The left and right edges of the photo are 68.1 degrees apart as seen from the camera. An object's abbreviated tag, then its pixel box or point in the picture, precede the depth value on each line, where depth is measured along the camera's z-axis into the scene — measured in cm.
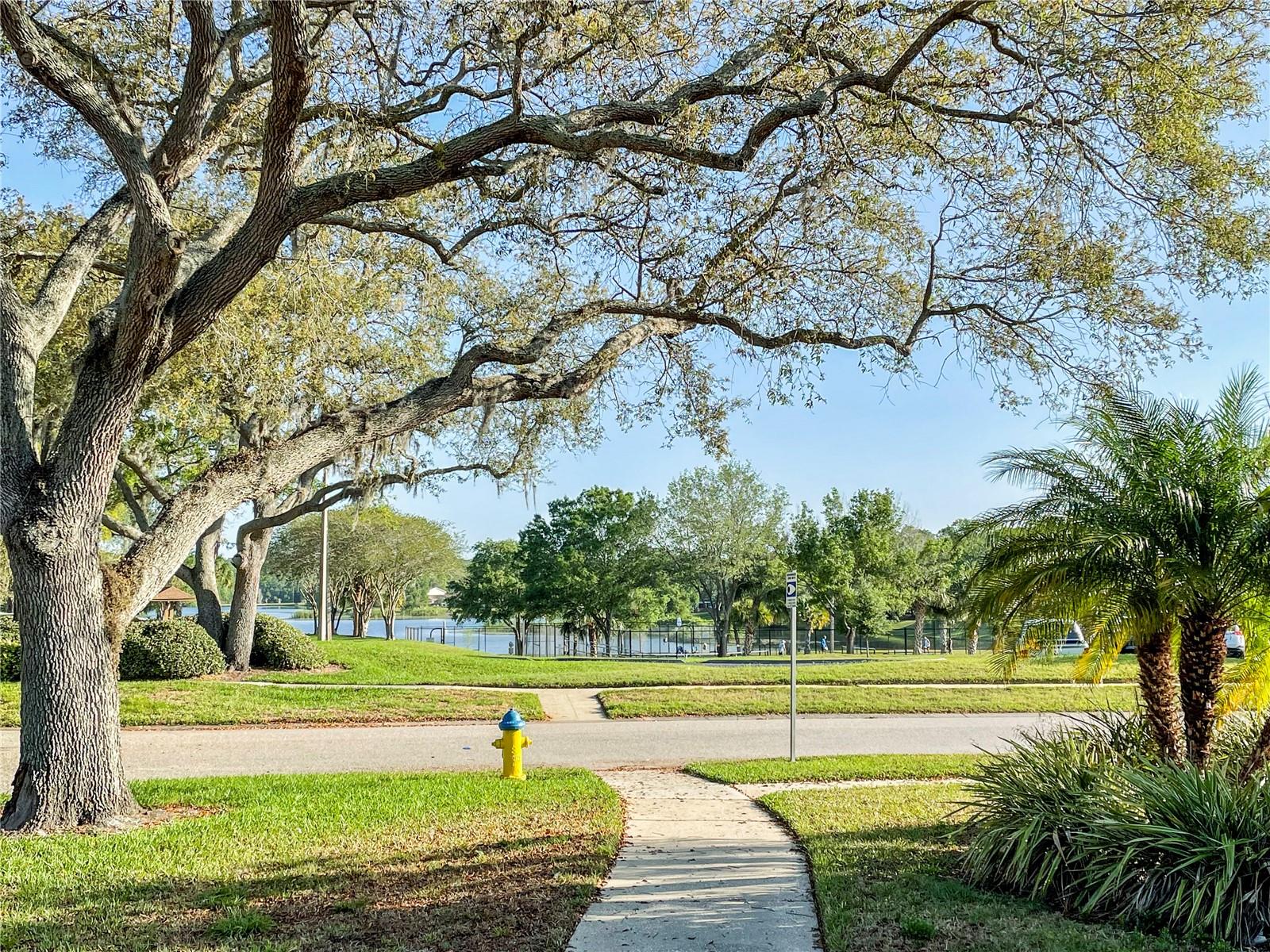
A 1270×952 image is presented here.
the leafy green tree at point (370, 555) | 4738
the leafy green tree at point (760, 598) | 4288
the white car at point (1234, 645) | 2506
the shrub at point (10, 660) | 1992
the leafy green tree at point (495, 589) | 5072
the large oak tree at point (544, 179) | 827
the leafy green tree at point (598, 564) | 4522
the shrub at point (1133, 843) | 570
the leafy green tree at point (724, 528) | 4334
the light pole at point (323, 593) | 2980
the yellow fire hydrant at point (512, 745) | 1094
